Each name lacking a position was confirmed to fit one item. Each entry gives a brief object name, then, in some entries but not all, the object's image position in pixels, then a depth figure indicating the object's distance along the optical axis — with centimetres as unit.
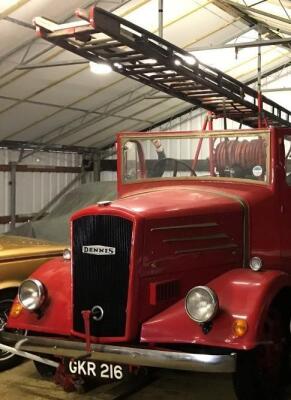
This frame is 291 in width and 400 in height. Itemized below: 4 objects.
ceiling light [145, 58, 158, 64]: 499
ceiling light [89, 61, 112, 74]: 788
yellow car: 450
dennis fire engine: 311
